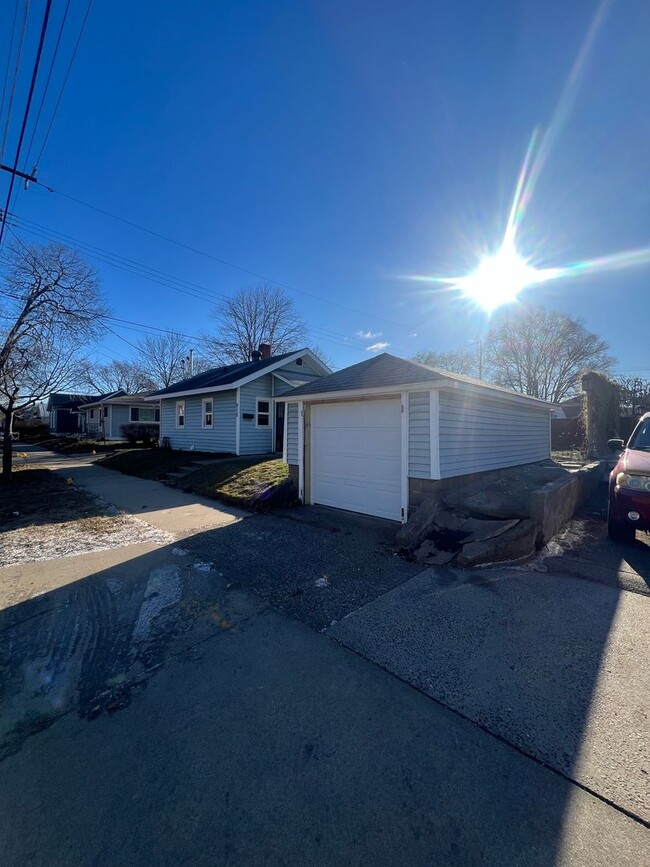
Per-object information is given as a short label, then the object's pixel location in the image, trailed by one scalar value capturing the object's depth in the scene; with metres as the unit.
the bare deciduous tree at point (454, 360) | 30.73
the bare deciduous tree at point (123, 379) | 42.19
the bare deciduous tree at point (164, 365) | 40.41
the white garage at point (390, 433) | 6.09
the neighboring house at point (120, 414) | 27.28
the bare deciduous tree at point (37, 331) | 11.37
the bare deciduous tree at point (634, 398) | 17.83
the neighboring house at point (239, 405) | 14.34
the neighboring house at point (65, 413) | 37.67
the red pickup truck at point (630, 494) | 4.79
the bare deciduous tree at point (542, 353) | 26.91
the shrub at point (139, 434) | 22.95
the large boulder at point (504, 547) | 4.62
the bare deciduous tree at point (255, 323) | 30.94
